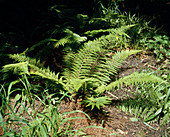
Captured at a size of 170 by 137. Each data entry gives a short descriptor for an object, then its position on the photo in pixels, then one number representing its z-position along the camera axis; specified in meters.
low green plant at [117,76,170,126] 2.04
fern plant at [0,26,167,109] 2.01
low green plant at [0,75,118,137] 1.47
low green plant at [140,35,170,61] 2.99
